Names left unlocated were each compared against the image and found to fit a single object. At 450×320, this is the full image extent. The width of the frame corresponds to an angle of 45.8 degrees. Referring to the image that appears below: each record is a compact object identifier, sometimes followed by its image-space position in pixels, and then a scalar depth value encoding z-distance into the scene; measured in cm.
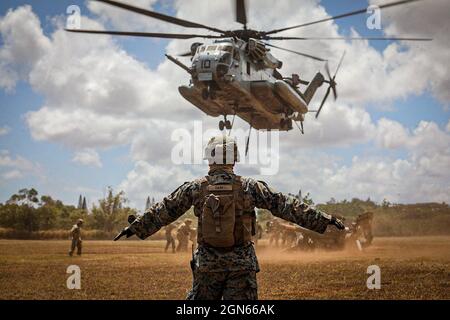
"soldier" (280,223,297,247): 2619
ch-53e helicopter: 1725
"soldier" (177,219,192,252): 2486
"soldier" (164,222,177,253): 2555
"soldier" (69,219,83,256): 2138
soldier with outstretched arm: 505
